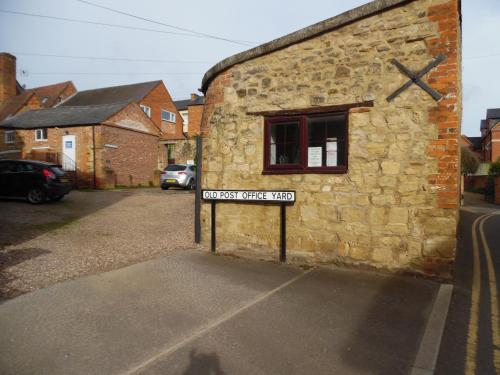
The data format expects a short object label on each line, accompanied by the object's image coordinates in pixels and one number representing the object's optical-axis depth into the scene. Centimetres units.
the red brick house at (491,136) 4281
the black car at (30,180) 1205
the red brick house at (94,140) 2220
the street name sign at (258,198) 611
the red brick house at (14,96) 3478
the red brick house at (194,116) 3434
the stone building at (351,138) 505
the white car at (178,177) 1936
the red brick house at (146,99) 3266
